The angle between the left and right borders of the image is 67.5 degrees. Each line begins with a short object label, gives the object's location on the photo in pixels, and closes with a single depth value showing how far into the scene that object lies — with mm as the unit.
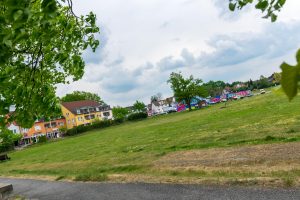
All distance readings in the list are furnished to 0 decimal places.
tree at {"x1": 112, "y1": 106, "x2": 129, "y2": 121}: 60721
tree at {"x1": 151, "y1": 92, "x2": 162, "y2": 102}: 99761
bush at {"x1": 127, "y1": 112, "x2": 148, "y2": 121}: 55853
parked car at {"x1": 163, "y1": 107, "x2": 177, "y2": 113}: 72060
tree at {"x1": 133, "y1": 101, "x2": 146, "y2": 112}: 69326
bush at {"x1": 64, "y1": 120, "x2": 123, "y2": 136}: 51376
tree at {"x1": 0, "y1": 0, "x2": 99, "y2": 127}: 4366
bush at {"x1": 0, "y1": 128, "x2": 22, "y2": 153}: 43398
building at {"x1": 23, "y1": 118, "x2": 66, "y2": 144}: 66852
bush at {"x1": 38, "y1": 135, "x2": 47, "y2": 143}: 47535
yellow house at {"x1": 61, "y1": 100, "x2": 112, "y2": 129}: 67738
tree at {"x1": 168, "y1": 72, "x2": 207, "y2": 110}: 52595
